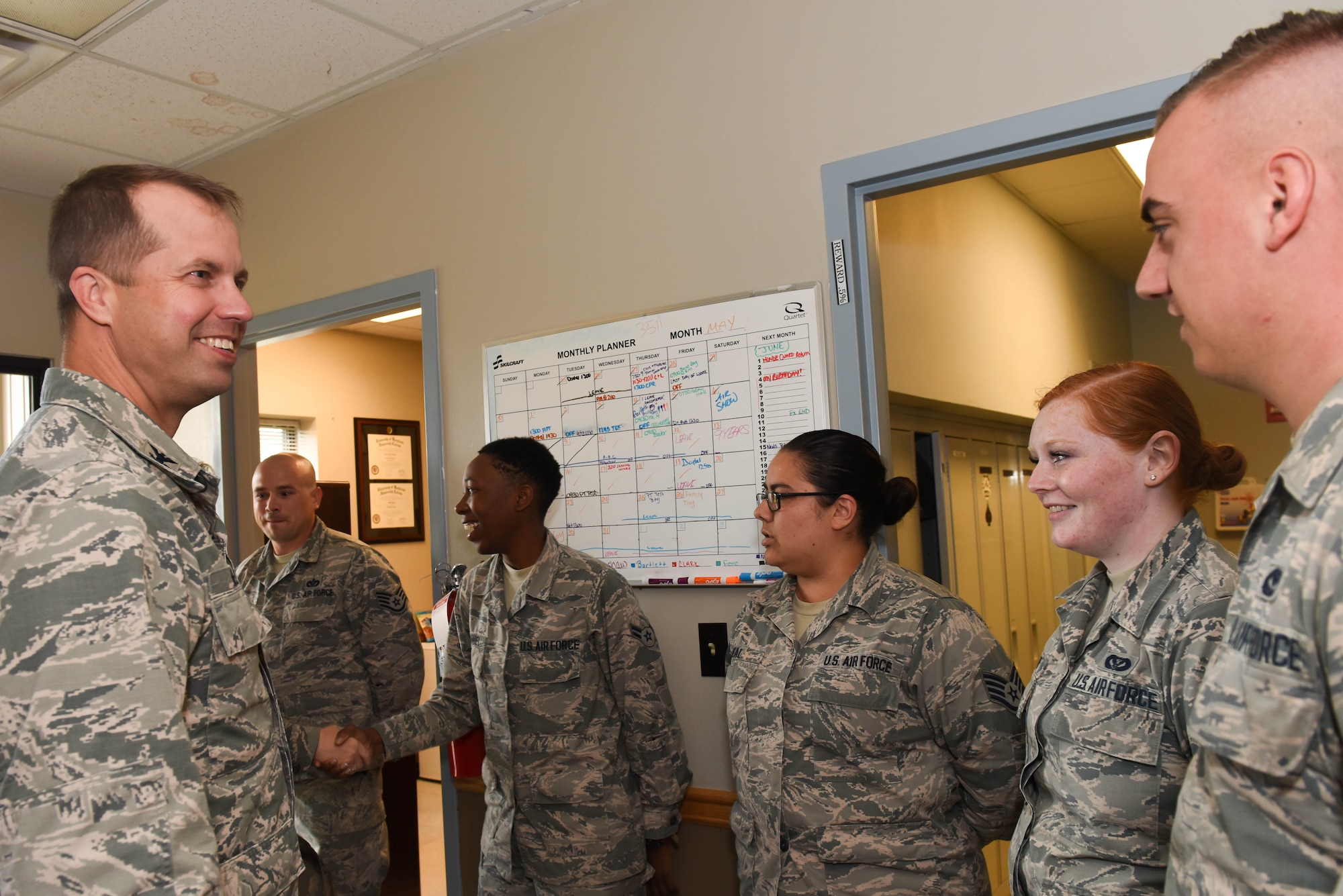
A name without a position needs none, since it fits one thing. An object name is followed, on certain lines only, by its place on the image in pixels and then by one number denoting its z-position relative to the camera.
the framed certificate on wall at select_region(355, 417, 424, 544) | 6.44
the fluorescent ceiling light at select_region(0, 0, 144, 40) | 2.46
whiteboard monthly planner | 2.26
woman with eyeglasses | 1.77
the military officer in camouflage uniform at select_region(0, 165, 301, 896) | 0.91
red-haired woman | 1.23
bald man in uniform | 2.91
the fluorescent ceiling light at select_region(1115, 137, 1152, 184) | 3.58
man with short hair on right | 0.63
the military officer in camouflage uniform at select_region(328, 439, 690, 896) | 2.25
